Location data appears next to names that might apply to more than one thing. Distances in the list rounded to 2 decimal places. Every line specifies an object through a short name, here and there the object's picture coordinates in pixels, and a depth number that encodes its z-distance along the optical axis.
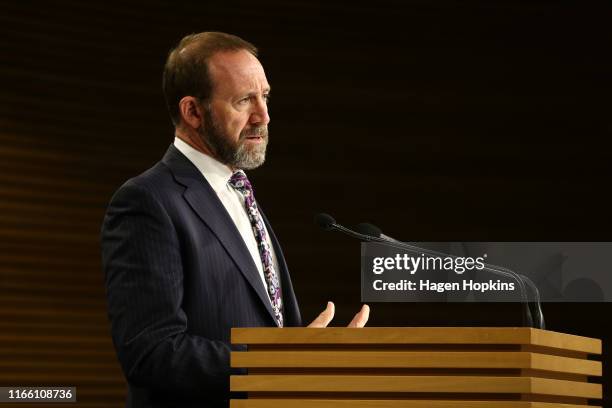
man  4.59
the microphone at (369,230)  5.55
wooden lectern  3.79
